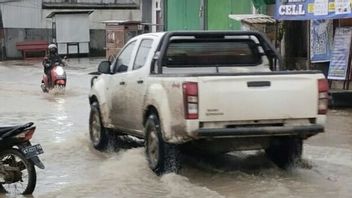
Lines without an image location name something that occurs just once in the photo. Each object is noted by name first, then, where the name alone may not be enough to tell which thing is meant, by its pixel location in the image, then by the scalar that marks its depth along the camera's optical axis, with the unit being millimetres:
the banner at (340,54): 15211
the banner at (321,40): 16016
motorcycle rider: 19688
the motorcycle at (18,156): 7293
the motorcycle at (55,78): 19656
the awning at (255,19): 17969
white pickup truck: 7525
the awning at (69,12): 37950
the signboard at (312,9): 14008
